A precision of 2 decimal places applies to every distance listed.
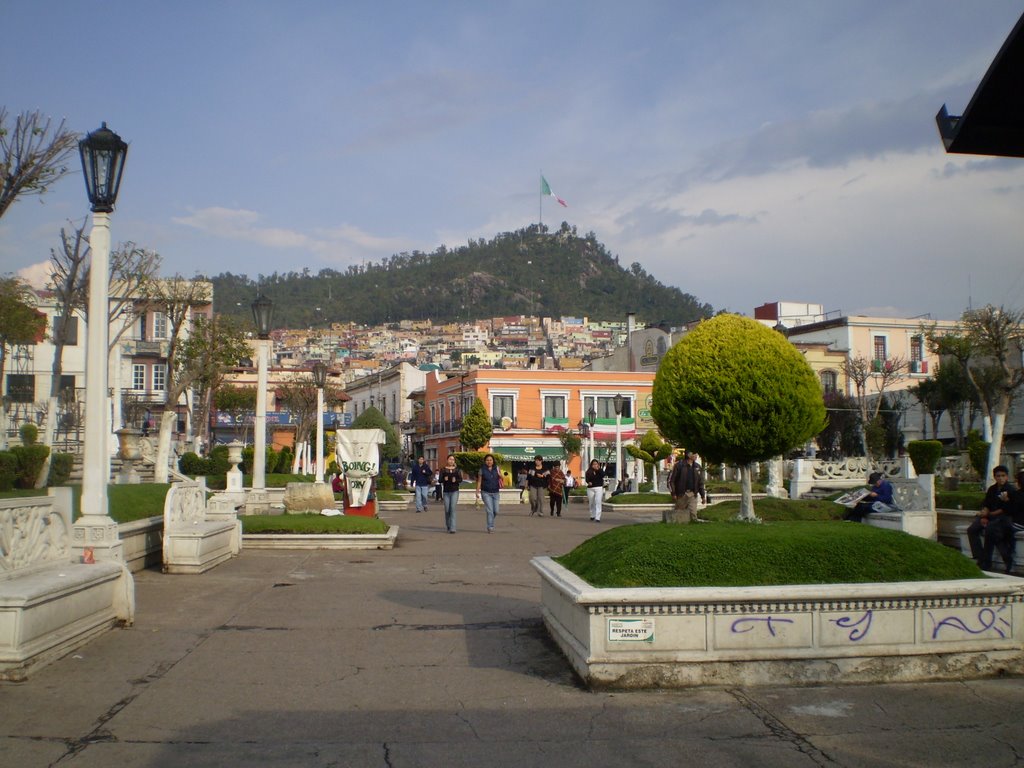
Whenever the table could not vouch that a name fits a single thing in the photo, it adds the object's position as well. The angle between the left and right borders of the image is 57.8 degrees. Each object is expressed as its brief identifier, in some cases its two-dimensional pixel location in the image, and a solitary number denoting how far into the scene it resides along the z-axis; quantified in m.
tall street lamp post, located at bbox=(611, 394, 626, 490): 33.15
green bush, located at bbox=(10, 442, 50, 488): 19.19
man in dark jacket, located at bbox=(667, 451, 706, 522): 13.89
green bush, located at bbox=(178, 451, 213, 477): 34.09
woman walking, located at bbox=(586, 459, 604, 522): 24.38
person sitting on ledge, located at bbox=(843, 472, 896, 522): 16.39
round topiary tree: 8.47
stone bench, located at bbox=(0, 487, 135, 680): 6.44
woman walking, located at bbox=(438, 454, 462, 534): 19.81
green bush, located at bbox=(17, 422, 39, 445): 29.39
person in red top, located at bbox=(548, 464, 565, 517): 26.58
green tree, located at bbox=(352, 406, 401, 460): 53.34
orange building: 57.84
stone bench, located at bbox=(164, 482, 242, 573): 12.04
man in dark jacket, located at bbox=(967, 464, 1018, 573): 11.62
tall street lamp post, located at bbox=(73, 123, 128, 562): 8.77
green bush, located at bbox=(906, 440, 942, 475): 20.67
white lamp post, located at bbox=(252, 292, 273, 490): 19.27
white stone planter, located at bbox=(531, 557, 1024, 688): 6.35
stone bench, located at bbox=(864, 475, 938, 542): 16.22
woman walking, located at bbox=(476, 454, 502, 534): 20.33
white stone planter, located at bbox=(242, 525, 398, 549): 15.48
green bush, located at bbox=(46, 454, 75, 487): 22.22
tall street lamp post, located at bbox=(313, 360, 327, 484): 27.11
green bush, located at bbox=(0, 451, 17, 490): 18.50
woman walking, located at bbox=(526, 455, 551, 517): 26.14
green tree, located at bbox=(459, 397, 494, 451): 40.38
